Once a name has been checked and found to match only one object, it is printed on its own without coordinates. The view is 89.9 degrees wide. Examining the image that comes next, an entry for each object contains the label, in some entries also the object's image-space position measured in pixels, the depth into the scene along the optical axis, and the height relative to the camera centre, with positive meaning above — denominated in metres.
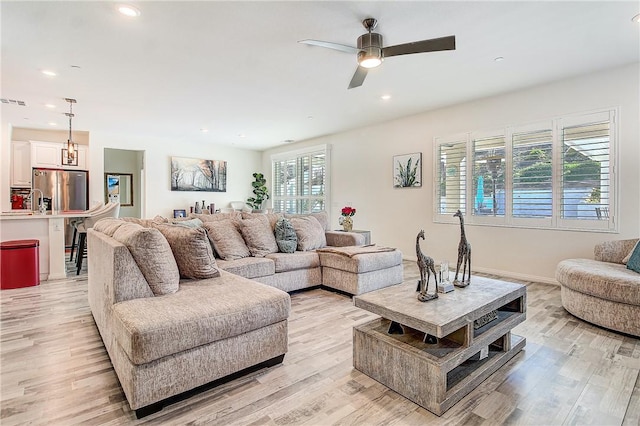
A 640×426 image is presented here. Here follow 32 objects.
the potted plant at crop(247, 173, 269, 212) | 9.16 +0.49
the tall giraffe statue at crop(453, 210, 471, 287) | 2.35 -0.32
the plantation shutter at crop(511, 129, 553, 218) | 4.18 +0.50
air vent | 4.81 +1.64
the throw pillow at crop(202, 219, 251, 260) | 3.52 -0.34
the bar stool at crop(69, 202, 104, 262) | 5.20 -0.20
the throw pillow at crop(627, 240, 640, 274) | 2.87 -0.45
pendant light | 4.81 +0.89
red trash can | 3.91 -0.67
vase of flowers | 4.80 -0.15
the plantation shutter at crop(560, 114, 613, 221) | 3.76 +0.51
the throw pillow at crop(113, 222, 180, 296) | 2.02 -0.30
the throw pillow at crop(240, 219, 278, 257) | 3.77 -0.33
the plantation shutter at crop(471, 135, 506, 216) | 4.64 +0.53
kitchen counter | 4.34 -0.36
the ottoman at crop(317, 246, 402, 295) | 3.60 -0.68
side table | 4.64 -0.37
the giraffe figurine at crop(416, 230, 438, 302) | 2.07 -0.39
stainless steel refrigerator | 6.52 +0.46
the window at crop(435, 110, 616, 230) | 3.81 +0.49
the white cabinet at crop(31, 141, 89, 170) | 6.56 +1.14
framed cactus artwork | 5.63 +0.73
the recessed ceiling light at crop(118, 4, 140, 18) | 2.48 +1.57
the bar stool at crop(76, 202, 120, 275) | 4.87 -0.22
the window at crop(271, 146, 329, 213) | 7.65 +0.77
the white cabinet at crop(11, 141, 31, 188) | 6.46 +0.92
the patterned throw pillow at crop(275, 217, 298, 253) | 3.95 -0.33
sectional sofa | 1.64 -0.59
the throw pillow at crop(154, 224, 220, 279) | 2.48 -0.32
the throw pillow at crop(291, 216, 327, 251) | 4.14 -0.30
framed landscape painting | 8.02 +0.93
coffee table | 1.69 -0.78
